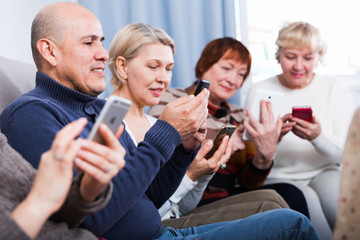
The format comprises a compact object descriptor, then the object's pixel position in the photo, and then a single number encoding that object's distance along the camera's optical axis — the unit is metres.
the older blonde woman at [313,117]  1.86
